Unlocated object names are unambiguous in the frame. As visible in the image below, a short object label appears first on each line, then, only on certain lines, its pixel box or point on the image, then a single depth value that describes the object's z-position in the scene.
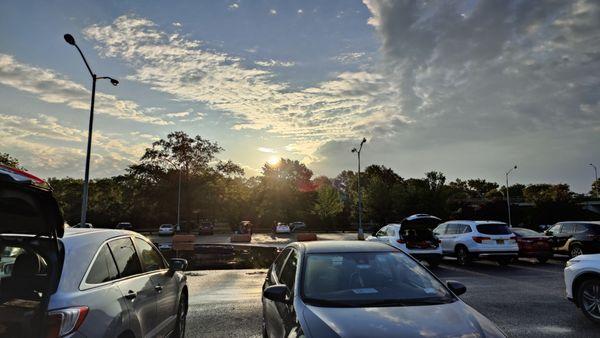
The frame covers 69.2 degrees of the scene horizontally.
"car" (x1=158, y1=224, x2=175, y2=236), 50.12
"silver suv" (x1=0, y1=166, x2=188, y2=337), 2.96
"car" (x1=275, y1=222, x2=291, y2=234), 52.06
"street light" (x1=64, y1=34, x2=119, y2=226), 20.49
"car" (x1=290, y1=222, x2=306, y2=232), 59.53
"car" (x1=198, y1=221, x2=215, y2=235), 50.88
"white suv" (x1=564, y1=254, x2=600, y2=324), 6.88
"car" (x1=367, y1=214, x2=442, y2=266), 14.62
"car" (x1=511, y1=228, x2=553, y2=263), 16.77
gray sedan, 3.32
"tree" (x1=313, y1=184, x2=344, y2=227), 65.62
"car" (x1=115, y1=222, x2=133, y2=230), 56.12
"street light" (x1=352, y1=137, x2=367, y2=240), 38.16
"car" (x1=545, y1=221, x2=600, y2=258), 16.55
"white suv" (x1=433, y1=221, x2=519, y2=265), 15.41
